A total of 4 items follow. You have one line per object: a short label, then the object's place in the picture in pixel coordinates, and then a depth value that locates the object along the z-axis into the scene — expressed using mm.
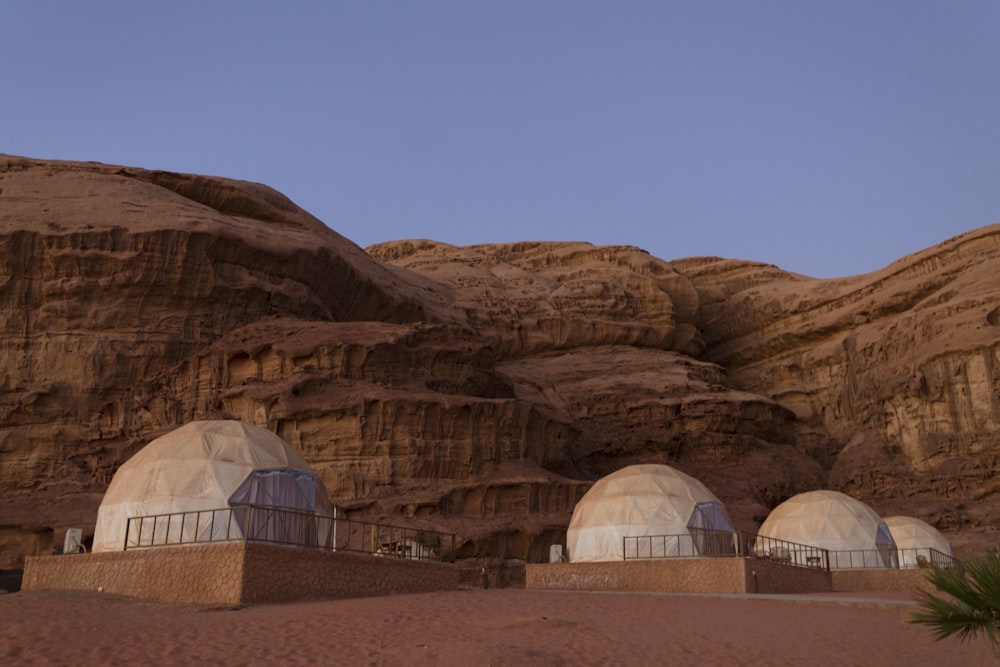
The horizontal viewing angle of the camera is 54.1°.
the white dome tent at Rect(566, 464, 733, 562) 31125
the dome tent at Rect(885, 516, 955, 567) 40156
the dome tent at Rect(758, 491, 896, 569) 36906
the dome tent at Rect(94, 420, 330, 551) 24234
